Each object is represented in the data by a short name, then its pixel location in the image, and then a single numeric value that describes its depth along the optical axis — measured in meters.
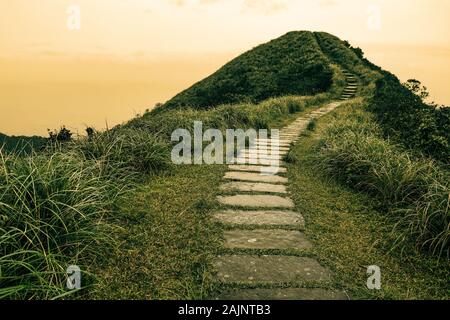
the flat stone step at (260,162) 6.27
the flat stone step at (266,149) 7.24
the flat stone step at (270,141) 8.26
